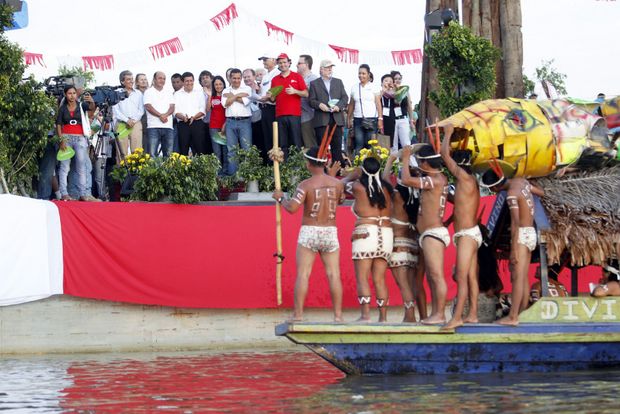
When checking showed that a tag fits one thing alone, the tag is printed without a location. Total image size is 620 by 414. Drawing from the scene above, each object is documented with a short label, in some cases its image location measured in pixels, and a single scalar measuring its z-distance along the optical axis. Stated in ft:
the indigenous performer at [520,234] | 47.39
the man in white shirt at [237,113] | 67.51
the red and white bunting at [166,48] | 85.56
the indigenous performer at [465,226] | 46.98
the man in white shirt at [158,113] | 67.21
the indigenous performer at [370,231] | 48.34
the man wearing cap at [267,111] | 67.66
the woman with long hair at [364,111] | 69.05
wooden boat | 46.01
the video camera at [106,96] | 70.59
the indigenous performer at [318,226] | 48.75
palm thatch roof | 48.08
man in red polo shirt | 66.54
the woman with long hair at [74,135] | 64.59
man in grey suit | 67.41
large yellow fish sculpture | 48.34
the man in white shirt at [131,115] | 68.33
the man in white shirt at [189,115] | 68.44
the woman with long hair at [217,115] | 69.00
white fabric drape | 58.75
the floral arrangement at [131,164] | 63.93
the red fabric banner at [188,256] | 60.44
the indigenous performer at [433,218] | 46.91
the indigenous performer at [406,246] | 48.98
